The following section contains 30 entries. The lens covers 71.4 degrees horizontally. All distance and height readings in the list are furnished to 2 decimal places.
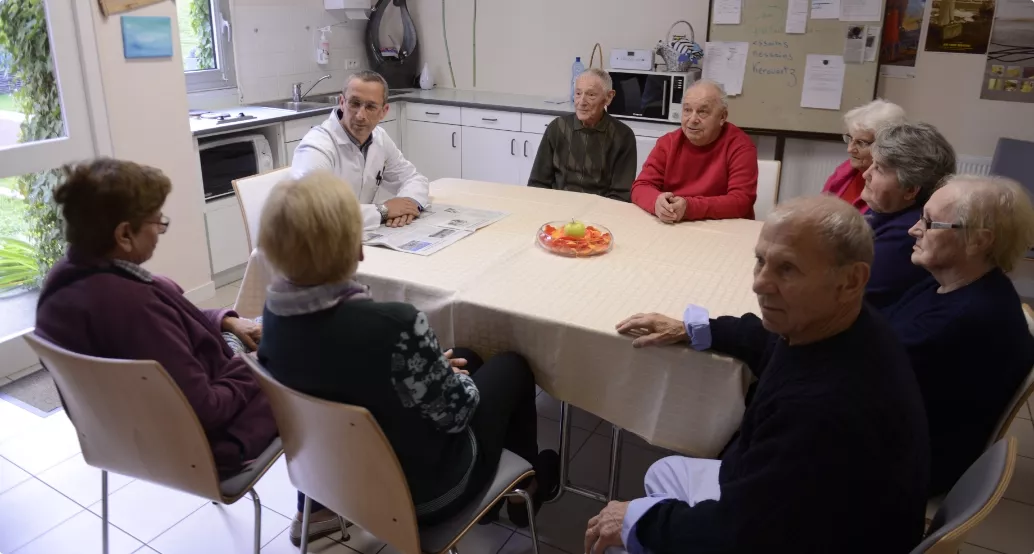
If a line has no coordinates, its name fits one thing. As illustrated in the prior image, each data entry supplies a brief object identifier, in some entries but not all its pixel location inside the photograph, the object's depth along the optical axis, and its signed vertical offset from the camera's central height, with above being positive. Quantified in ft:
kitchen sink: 15.58 -1.09
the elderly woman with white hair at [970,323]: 5.01 -1.79
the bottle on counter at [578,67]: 16.67 -0.28
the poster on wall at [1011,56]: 12.75 +0.00
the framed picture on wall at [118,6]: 10.27 +0.65
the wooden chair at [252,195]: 8.30 -1.59
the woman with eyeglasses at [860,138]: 7.93 -0.89
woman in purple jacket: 4.94 -1.61
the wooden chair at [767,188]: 9.95 -1.75
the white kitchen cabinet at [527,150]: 16.01 -2.04
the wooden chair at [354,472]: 4.18 -2.55
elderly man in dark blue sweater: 3.60 -1.81
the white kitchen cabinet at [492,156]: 16.34 -2.25
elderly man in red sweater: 8.77 -1.45
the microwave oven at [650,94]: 14.19 -0.77
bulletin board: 13.54 -0.31
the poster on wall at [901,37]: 13.50 +0.34
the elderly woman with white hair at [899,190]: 6.19 -1.16
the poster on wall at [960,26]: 13.06 +0.53
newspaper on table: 7.54 -1.90
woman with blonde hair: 4.37 -1.68
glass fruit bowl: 7.37 -1.86
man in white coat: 8.87 -1.24
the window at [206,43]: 14.25 +0.20
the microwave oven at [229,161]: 12.55 -1.85
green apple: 7.48 -1.75
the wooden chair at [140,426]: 4.61 -2.50
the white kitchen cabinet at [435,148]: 17.07 -2.18
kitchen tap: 15.78 -0.83
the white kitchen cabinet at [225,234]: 12.68 -3.13
